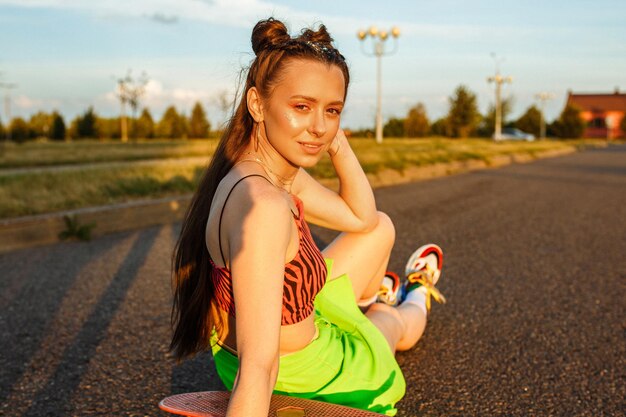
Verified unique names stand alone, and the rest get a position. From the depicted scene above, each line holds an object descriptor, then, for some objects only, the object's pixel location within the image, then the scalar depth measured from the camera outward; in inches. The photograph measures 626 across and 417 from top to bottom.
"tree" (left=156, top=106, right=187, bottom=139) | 2194.9
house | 3608.3
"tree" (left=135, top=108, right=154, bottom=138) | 2078.0
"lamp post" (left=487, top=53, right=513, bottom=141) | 1835.6
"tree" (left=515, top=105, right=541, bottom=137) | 2925.7
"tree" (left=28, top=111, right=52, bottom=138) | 2175.2
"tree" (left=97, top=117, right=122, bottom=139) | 2112.5
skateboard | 67.9
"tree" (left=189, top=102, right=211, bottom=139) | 2219.5
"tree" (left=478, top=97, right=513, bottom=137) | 2608.3
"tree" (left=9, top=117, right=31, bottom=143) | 1976.5
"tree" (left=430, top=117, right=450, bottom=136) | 2288.4
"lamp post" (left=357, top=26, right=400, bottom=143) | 1217.4
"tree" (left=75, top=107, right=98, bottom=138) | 2030.0
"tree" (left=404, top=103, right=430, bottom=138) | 2015.3
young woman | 63.7
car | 2467.0
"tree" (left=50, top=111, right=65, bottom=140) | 2022.6
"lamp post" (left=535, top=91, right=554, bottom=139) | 2427.4
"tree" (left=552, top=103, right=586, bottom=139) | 2834.6
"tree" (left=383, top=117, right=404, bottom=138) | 2002.3
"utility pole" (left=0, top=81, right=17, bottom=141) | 2031.5
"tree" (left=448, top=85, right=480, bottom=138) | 2182.9
